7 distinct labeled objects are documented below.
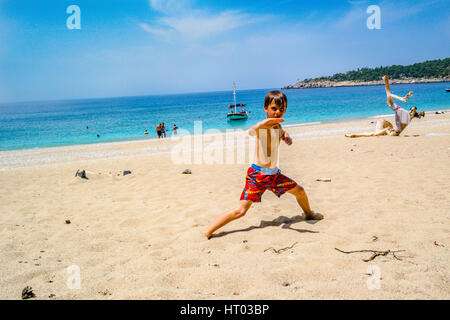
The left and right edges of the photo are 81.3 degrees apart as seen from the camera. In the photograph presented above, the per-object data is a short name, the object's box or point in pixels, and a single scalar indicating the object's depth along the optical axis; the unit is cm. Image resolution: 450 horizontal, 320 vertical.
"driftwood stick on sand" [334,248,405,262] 268
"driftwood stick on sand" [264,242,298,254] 298
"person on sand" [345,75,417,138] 1144
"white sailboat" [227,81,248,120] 4112
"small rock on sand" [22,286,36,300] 232
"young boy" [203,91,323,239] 332
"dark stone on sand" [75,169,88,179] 739
